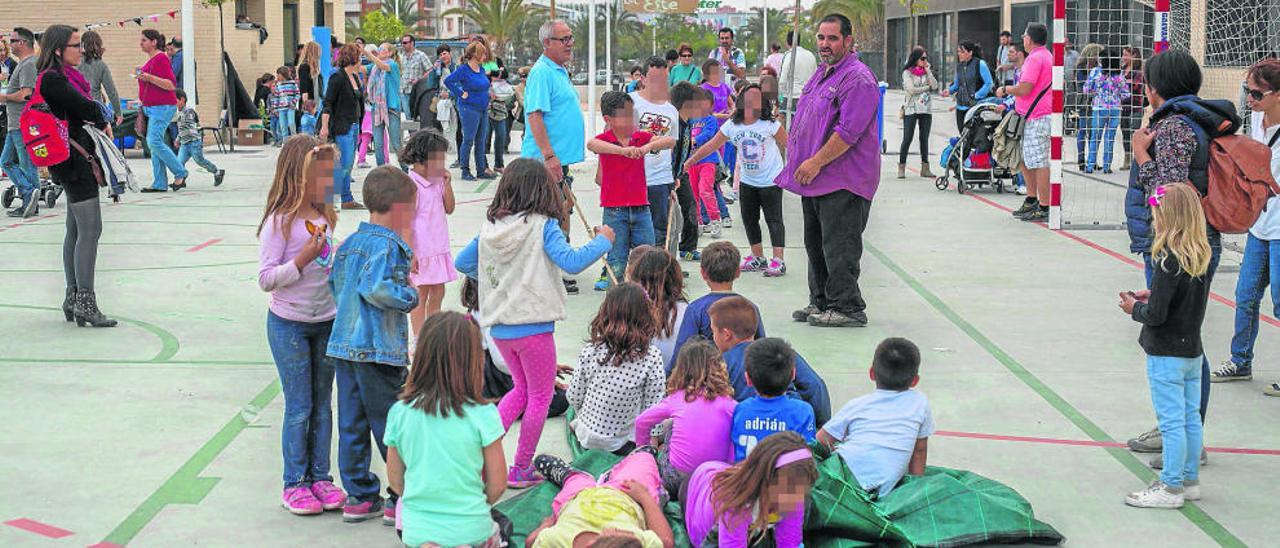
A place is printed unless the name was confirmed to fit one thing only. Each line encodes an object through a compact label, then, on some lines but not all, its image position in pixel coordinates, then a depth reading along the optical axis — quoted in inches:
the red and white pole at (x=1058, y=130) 521.0
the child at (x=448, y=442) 184.2
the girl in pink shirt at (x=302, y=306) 217.6
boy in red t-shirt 365.1
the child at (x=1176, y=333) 218.7
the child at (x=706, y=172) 500.7
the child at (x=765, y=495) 180.2
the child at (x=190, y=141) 697.0
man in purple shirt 348.8
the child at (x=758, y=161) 421.1
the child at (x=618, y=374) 231.0
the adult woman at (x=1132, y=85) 669.9
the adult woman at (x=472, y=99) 709.9
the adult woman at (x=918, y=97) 693.9
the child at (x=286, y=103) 853.2
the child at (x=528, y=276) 230.4
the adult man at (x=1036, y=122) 558.6
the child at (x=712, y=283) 256.1
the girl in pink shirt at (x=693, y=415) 213.6
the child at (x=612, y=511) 184.5
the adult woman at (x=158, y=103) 645.3
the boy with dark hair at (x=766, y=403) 208.4
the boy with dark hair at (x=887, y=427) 215.0
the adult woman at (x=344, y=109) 575.8
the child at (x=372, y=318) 208.5
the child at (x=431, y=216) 298.8
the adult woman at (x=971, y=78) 683.4
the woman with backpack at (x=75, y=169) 346.6
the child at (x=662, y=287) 261.7
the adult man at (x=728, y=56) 822.0
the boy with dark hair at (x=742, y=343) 238.1
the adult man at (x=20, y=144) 503.8
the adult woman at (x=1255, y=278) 295.3
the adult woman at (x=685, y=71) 725.9
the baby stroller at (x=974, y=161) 642.8
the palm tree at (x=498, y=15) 2427.4
